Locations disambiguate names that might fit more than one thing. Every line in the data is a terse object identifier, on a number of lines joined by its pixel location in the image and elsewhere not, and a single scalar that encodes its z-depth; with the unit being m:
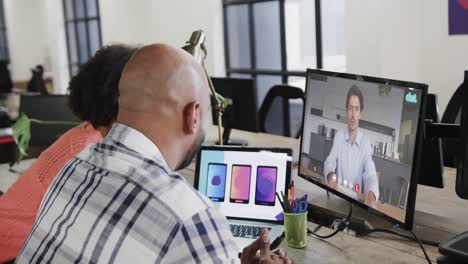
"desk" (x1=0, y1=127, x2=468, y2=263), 1.41
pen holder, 1.49
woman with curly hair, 1.79
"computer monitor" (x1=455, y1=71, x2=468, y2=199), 1.31
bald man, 0.90
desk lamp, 1.84
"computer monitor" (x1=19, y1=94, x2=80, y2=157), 3.07
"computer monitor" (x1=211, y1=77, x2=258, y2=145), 2.86
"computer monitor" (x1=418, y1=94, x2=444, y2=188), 1.66
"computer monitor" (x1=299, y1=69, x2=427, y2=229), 1.33
